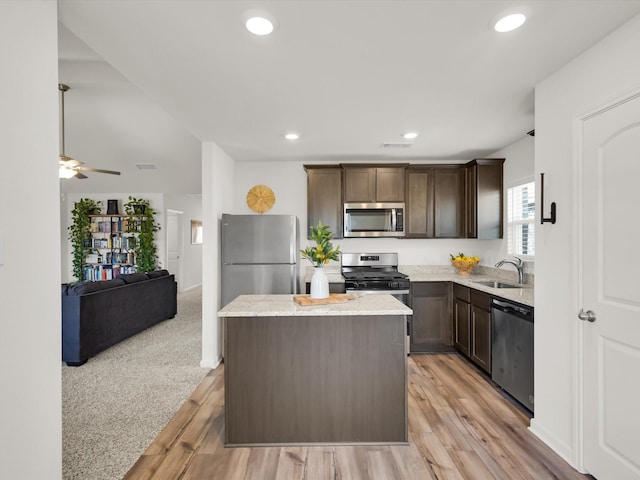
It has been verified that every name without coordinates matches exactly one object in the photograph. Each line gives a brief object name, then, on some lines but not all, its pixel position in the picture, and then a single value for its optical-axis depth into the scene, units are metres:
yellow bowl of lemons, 4.24
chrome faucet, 3.49
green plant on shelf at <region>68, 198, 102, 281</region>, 7.34
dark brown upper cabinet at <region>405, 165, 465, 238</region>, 4.35
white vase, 2.39
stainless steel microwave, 4.28
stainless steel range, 3.95
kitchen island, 2.21
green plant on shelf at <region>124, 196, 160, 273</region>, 7.22
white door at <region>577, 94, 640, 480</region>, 1.67
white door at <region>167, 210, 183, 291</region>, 8.67
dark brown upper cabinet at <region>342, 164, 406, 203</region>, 4.29
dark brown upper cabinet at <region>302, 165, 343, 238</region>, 4.34
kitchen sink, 3.60
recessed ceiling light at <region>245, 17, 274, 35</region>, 1.64
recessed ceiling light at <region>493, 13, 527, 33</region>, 1.62
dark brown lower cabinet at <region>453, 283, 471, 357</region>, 3.59
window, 3.63
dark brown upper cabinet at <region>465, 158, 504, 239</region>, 4.04
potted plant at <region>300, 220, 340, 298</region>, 2.30
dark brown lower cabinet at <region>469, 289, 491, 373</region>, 3.16
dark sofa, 3.54
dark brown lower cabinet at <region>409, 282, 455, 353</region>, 3.95
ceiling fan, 4.12
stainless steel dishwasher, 2.55
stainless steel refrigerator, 3.76
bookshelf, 7.40
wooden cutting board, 2.30
